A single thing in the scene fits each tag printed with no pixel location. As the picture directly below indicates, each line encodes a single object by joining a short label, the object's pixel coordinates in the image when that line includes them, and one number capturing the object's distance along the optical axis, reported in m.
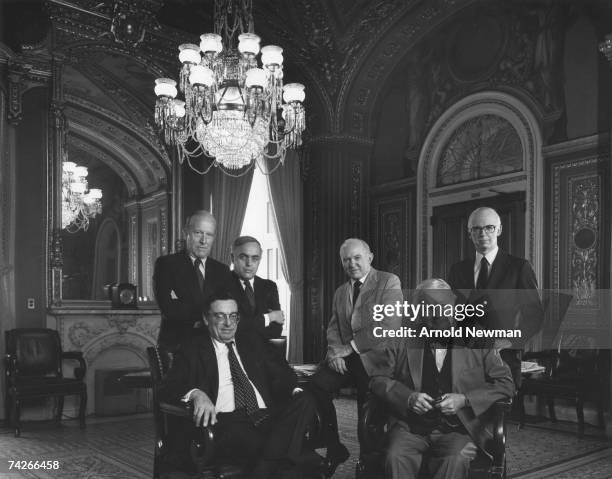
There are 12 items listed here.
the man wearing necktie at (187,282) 3.91
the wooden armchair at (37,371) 5.83
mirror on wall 7.34
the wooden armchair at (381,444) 2.94
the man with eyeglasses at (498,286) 3.64
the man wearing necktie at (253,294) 4.00
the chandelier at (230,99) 5.41
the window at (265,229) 9.00
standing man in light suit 3.66
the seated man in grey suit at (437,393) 3.00
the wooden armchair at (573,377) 5.61
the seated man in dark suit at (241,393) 3.01
